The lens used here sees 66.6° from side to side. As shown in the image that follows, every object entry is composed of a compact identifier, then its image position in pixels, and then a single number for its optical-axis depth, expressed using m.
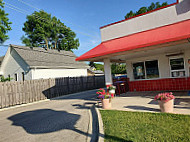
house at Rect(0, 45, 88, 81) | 18.57
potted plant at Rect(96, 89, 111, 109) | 7.05
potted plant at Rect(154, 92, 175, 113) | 5.23
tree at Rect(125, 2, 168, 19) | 37.97
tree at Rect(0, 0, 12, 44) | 23.18
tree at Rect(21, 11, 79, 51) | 40.04
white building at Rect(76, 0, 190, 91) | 7.26
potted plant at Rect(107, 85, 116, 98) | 8.72
